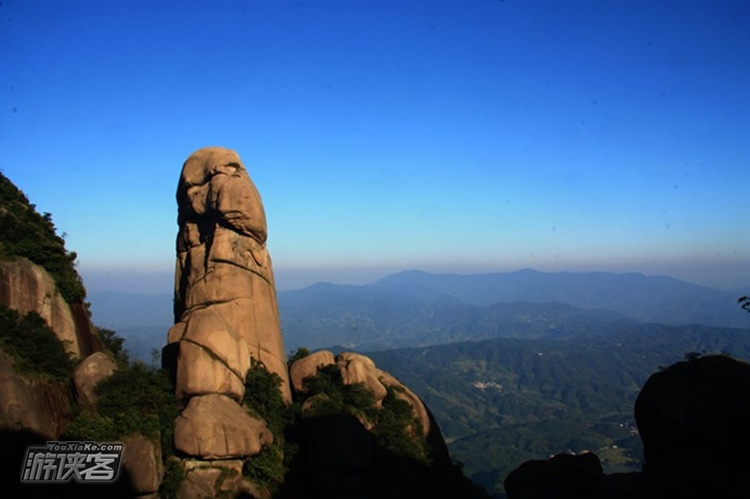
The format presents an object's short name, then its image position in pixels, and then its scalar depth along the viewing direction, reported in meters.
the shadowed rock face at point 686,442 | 17.41
